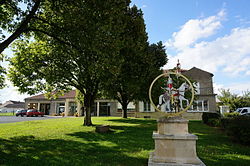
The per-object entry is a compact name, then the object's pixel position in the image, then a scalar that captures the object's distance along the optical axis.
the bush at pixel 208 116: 19.38
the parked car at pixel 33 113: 38.28
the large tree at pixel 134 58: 12.87
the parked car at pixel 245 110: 22.28
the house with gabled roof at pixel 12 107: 87.52
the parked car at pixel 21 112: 39.78
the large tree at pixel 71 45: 9.75
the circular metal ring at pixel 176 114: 5.57
